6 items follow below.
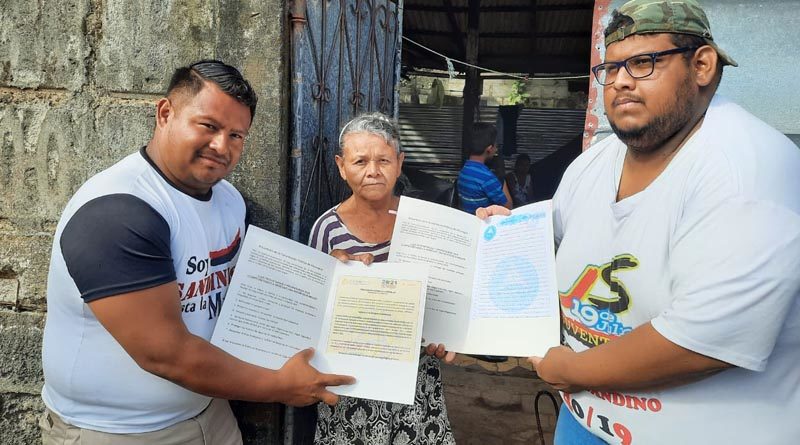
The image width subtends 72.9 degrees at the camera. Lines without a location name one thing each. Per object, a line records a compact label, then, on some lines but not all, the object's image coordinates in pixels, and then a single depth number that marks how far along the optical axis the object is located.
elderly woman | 2.12
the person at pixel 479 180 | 4.72
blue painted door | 2.30
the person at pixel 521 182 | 7.87
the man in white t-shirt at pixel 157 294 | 1.43
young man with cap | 1.22
